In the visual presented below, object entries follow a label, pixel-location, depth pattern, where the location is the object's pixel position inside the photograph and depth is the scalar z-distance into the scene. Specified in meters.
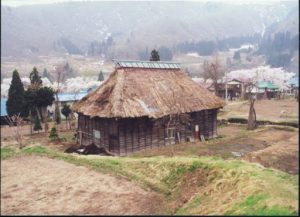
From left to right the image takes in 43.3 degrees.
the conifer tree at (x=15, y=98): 42.47
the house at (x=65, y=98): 52.59
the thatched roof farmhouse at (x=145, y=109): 24.95
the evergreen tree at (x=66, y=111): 42.41
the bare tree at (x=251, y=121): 32.75
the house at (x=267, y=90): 66.56
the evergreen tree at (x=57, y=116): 43.24
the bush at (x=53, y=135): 30.95
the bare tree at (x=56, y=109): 43.10
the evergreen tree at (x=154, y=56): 40.08
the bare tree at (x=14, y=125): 23.92
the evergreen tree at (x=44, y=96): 38.09
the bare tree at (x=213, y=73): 64.88
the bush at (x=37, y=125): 36.59
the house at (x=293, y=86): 72.90
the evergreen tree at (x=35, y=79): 43.12
